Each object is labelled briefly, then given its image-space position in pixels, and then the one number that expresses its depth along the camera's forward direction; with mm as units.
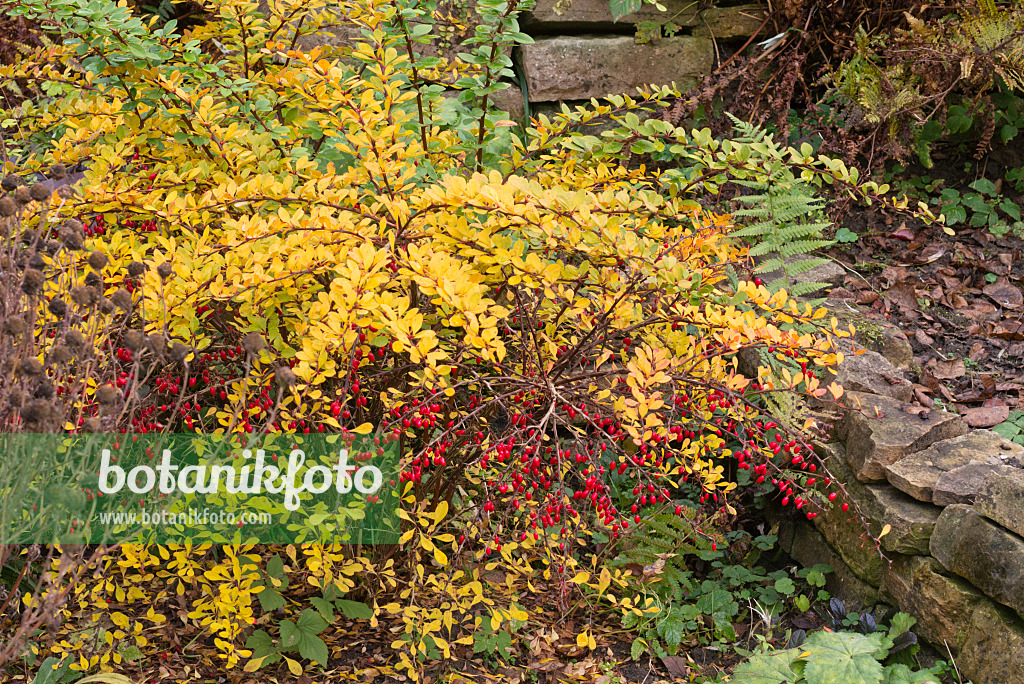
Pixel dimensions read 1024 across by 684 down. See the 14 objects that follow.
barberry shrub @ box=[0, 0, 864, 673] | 1782
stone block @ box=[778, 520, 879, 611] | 2500
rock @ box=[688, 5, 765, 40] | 4336
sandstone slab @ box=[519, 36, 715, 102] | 4238
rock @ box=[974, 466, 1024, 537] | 1990
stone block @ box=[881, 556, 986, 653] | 2129
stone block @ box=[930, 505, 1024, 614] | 1975
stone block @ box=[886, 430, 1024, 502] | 2355
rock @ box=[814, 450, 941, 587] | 2311
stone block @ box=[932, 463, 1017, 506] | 2244
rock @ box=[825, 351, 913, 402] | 2730
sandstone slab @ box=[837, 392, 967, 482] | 2471
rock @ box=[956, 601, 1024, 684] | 1968
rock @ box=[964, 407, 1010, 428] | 2664
